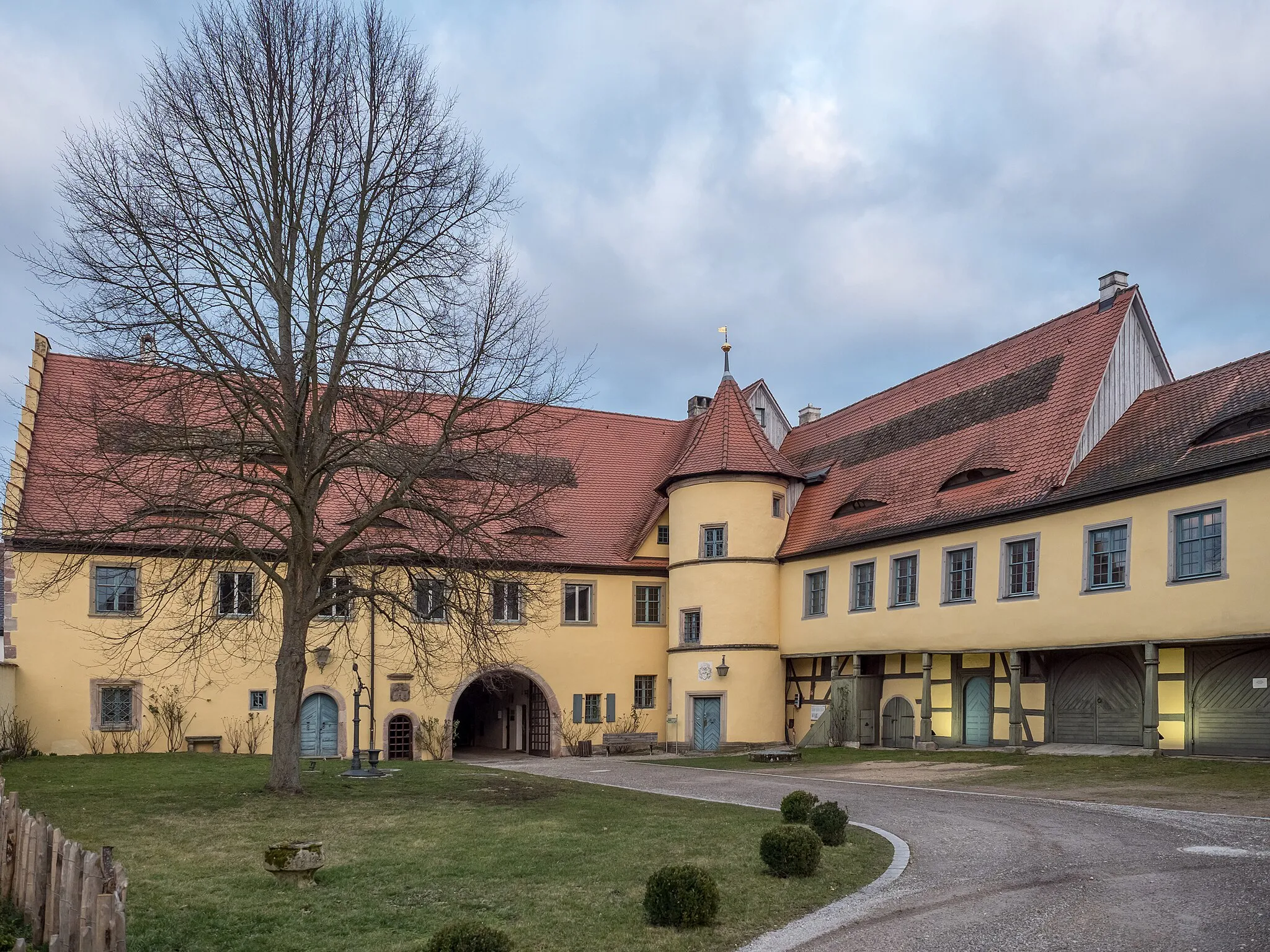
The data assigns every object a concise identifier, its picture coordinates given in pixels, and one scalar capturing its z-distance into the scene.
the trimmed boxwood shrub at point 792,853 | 11.10
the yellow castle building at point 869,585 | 22.42
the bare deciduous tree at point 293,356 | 16.69
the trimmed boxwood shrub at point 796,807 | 14.05
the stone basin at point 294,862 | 10.48
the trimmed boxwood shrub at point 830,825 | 12.85
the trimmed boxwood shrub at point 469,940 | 7.48
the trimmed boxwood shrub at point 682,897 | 9.23
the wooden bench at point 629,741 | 33.31
